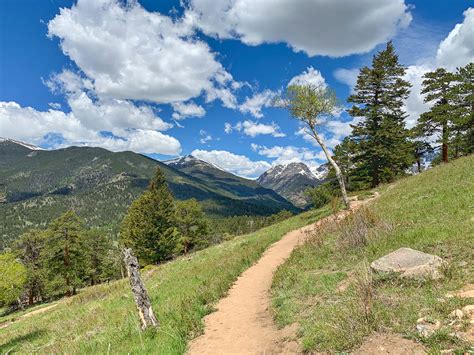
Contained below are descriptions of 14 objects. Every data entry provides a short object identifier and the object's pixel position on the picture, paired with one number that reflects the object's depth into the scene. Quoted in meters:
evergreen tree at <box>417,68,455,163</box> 41.19
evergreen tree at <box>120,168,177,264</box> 55.69
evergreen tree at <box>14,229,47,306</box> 61.28
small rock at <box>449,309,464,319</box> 6.55
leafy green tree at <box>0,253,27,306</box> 22.61
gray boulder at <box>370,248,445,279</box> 9.00
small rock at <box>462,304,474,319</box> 6.56
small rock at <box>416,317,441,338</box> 6.30
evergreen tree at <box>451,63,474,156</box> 40.50
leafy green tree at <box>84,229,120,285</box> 78.81
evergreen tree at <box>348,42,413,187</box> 42.38
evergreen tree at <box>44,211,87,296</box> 53.78
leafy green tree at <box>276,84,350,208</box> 32.84
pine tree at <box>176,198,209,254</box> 69.56
